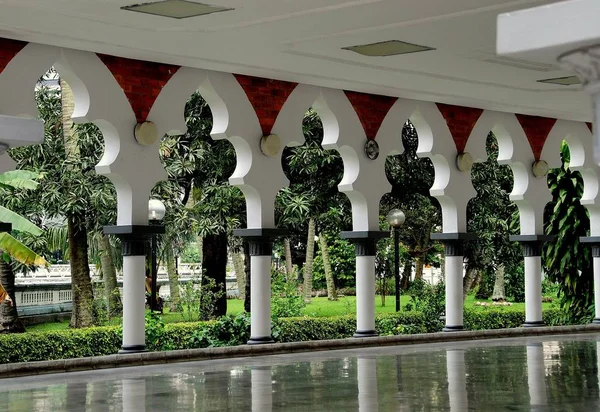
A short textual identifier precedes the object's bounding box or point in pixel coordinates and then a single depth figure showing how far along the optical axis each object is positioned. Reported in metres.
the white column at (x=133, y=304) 14.72
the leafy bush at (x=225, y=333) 17.34
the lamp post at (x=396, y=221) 23.42
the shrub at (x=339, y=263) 36.81
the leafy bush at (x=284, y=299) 22.55
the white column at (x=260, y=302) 16.42
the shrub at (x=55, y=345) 17.78
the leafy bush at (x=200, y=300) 22.52
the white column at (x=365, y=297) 18.05
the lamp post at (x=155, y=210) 19.08
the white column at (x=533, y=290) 20.83
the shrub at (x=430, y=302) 22.17
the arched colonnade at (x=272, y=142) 14.23
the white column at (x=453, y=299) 19.30
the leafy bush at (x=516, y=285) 39.44
